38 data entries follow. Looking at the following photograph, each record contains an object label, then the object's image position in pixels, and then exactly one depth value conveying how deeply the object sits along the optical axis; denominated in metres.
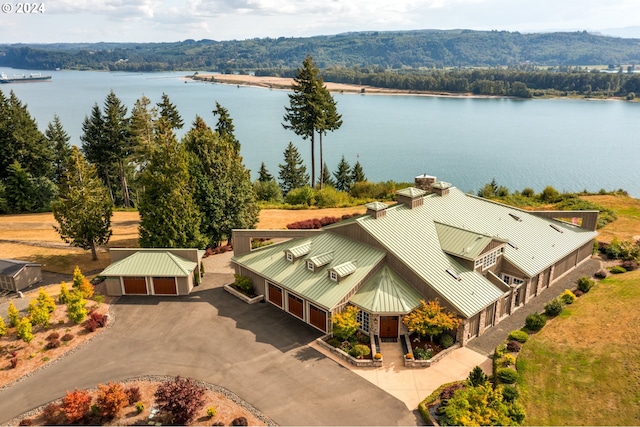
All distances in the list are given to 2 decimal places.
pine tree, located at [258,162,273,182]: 87.31
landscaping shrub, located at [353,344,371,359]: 26.72
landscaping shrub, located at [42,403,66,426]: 22.03
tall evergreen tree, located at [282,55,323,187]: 61.03
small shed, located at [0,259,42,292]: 36.16
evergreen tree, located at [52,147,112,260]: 39.34
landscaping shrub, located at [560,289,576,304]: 33.27
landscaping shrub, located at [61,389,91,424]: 21.50
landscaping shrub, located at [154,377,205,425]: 21.39
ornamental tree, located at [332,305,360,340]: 27.77
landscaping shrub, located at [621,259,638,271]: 38.68
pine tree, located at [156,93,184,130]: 62.35
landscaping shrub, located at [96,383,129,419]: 21.80
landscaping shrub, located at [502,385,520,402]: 22.94
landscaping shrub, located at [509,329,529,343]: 28.48
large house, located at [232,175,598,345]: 28.94
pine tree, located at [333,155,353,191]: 91.12
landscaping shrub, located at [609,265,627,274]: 38.12
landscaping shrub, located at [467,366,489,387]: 23.50
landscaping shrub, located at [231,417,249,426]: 21.53
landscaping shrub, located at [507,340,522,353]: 27.55
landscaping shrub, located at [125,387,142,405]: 23.14
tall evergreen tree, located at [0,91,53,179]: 66.06
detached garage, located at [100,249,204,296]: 35.06
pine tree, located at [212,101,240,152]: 60.72
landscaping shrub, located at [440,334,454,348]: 27.75
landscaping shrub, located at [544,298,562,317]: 31.22
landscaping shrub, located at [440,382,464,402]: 23.20
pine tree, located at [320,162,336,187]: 87.75
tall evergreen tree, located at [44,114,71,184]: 76.88
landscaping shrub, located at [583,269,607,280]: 37.38
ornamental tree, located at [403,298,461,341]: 27.16
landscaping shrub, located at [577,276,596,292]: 34.72
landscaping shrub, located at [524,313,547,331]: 29.65
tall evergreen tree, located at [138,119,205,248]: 37.62
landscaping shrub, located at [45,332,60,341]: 28.75
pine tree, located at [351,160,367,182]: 87.69
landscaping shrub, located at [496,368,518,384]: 24.56
